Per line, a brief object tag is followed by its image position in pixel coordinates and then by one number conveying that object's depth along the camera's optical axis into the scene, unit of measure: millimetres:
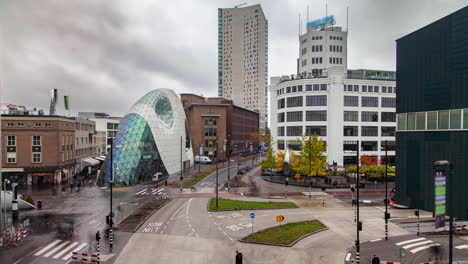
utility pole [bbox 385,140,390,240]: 24327
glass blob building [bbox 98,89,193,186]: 50969
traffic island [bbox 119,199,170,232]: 27578
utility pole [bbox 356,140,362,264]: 18934
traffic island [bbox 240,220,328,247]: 23391
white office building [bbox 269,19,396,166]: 71875
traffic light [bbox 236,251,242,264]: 18312
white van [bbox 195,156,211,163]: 90375
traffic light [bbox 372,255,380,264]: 18227
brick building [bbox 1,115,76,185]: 52750
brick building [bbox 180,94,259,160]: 97750
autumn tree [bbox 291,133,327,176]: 52375
